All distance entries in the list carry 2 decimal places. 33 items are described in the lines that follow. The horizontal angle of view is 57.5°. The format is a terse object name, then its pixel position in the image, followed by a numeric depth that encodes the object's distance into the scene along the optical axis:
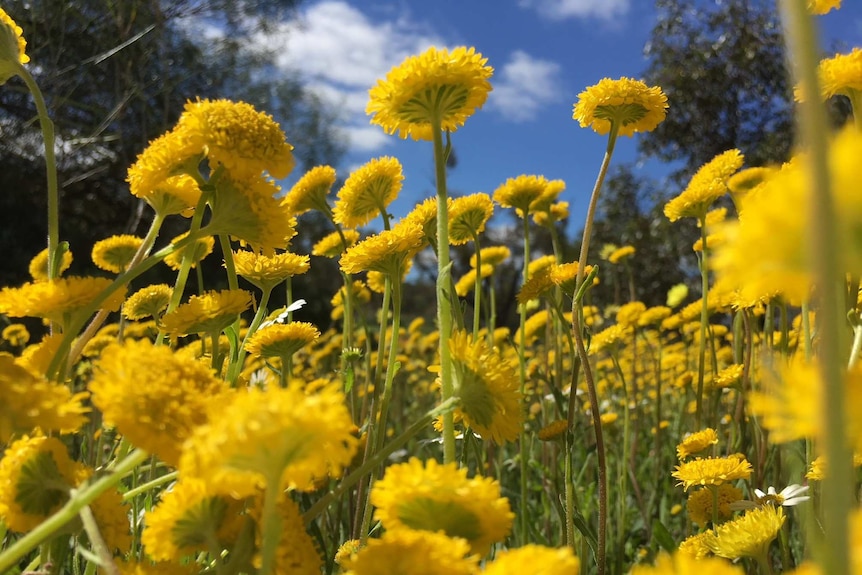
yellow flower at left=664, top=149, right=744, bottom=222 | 0.29
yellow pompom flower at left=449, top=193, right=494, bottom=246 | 0.28
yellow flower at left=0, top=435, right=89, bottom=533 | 0.13
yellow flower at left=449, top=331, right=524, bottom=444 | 0.14
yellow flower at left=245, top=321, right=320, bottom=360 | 0.22
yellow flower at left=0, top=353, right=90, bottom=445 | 0.11
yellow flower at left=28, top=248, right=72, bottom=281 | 0.31
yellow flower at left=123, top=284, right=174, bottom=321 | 0.27
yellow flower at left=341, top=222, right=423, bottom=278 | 0.22
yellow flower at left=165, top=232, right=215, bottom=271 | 0.18
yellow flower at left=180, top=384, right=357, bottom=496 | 0.09
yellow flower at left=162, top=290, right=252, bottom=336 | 0.18
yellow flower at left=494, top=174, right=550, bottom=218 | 0.33
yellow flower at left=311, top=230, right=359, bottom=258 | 0.33
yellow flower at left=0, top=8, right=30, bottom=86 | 0.17
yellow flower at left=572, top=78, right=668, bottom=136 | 0.22
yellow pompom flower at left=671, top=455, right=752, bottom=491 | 0.22
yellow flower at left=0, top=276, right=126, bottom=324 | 0.15
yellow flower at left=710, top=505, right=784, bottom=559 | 0.17
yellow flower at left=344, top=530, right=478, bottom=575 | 0.10
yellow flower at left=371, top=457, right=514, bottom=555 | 0.12
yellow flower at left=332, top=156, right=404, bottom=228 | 0.26
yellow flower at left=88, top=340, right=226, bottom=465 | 0.11
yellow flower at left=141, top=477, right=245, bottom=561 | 0.12
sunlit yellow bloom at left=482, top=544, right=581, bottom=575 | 0.09
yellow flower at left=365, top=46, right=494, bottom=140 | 0.18
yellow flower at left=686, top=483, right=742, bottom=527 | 0.24
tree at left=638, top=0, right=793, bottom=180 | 8.42
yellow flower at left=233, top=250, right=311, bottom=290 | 0.23
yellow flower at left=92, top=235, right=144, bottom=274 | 0.29
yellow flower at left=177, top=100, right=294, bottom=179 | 0.16
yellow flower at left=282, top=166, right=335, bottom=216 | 0.29
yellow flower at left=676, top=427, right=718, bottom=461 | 0.25
